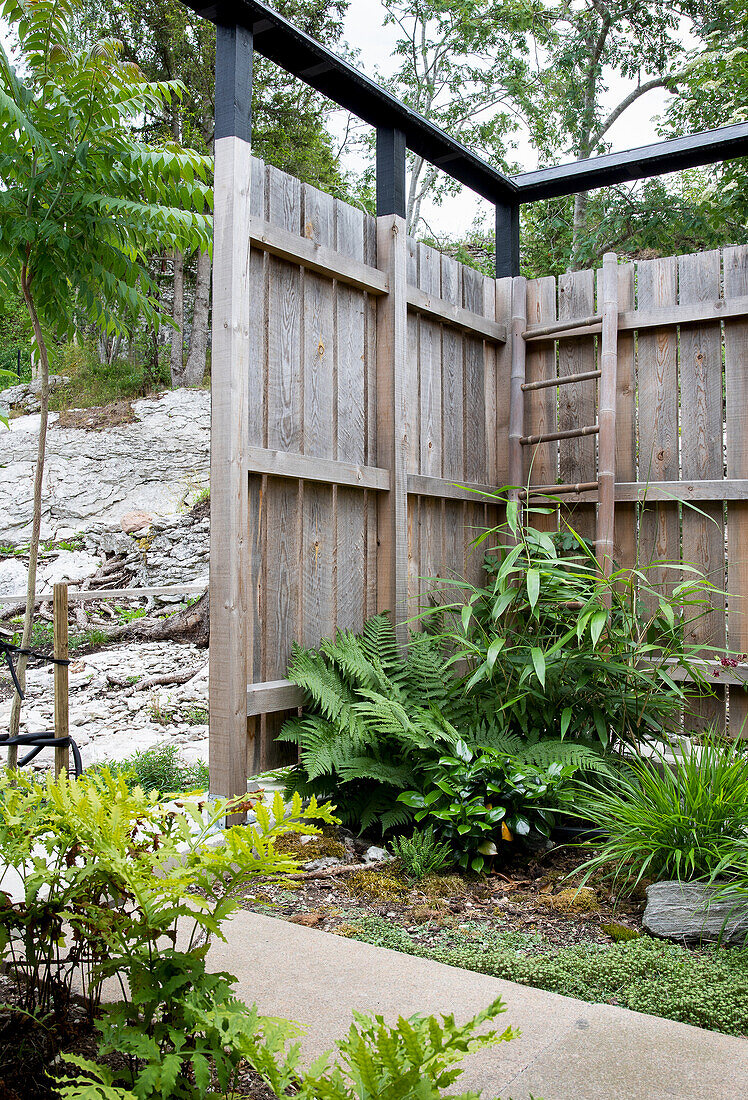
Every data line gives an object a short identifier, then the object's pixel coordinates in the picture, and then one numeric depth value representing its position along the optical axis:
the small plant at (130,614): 7.84
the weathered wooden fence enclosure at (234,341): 2.78
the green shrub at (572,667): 3.02
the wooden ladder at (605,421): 3.90
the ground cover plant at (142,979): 0.93
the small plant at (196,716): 5.27
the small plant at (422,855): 2.46
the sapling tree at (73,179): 2.59
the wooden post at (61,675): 2.12
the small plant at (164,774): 3.61
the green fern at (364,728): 2.73
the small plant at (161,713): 5.25
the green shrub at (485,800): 2.51
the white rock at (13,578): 9.28
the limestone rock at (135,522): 10.25
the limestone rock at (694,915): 2.00
